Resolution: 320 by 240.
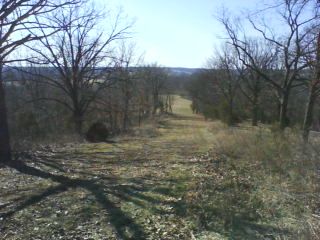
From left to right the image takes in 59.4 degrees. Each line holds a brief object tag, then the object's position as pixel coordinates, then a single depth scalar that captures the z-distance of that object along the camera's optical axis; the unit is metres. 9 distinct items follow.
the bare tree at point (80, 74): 20.36
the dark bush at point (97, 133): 13.51
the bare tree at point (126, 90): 21.92
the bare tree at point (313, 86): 8.18
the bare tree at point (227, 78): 33.08
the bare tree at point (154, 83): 45.11
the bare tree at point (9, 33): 7.92
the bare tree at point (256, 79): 28.57
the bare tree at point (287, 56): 16.33
